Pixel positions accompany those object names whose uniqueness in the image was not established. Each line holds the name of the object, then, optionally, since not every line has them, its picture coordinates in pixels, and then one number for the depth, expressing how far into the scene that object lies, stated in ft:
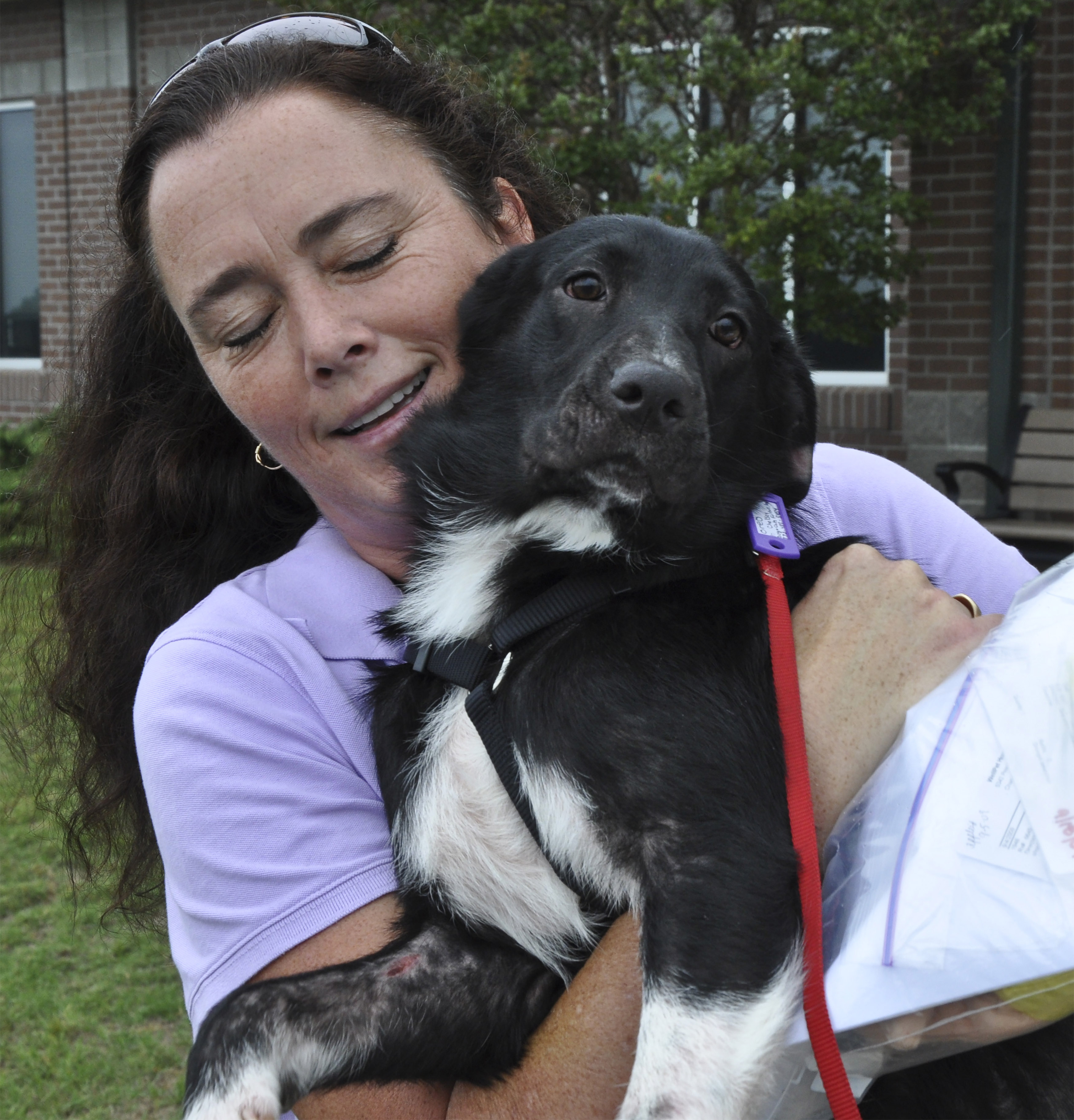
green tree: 7.98
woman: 2.63
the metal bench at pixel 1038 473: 9.05
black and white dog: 2.45
